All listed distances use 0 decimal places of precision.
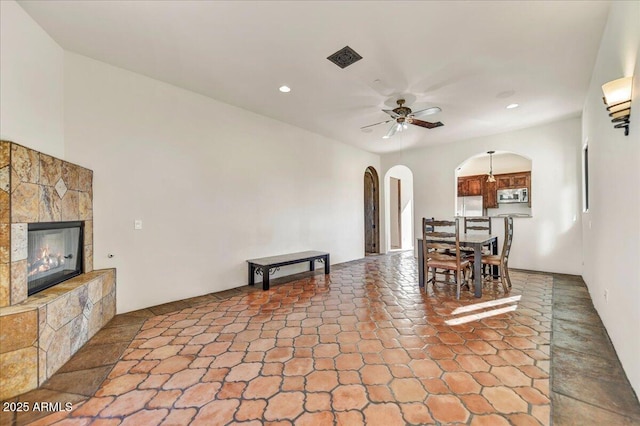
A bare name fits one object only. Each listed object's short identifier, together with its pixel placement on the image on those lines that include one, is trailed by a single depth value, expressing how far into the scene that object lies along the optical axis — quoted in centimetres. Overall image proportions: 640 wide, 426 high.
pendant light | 741
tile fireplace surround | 184
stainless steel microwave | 749
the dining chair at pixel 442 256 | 380
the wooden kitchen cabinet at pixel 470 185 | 828
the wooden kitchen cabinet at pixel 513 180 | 750
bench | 419
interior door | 771
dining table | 377
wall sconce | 185
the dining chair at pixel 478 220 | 478
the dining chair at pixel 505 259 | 397
